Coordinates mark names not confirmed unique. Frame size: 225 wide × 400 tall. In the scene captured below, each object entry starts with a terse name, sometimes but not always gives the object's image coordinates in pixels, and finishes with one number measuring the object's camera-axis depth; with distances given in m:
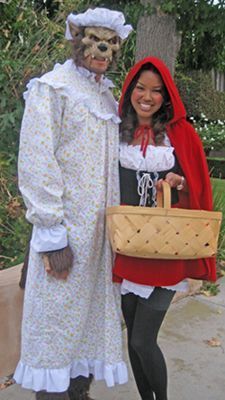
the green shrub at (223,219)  5.01
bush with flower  12.13
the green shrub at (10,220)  3.70
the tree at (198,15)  4.44
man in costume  1.98
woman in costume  2.11
